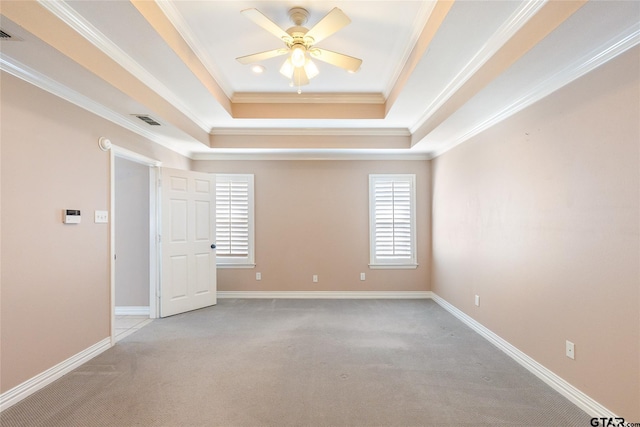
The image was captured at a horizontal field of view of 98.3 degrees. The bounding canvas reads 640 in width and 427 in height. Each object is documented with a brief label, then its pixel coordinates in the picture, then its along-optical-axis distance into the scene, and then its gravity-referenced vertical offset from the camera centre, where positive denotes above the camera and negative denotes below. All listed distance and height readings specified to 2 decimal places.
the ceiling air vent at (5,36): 1.65 +1.10
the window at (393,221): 4.89 -0.09
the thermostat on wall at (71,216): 2.47 +0.01
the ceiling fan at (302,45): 1.94 +1.37
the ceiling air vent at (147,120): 3.00 +1.10
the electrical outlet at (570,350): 2.10 -1.03
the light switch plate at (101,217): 2.82 +0.00
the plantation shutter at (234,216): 4.89 +0.01
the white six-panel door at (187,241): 3.98 -0.38
